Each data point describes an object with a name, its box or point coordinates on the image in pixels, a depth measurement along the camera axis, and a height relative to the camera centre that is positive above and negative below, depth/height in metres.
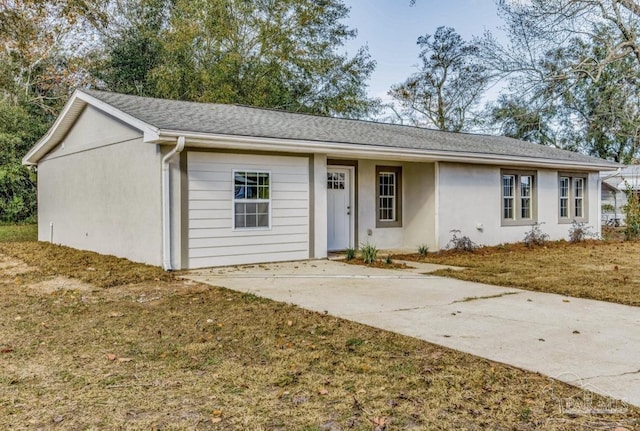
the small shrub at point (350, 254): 11.04 -0.72
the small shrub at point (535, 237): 14.12 -0.47
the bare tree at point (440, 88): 30.52 +8.19
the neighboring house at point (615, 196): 26.24 +1.32
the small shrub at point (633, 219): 16.62 +0.03
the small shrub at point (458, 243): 12.78 -0.56
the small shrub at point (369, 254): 10.58 -0.70
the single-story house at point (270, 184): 9.36 +0.84
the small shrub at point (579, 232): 15.38 -0.38
